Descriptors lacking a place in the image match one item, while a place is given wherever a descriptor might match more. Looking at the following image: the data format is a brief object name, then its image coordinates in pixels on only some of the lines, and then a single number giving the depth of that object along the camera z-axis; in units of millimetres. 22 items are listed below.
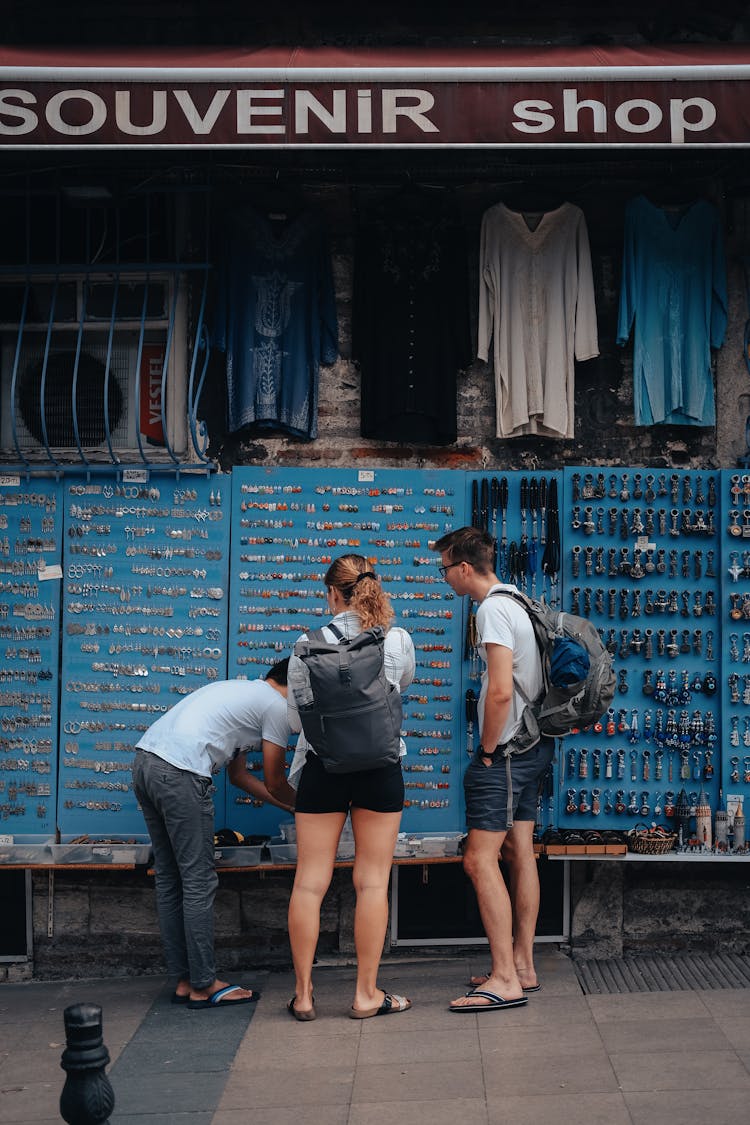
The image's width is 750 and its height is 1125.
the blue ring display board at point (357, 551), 6996
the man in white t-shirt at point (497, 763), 5949
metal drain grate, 6512
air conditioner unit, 7352
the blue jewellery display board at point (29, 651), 7004
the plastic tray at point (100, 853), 6797
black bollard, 3936
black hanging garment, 7121
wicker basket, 6715
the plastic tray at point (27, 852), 6828
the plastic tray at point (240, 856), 6664
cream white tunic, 7102
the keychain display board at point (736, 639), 6953
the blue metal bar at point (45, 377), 6926
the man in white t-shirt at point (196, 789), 6074
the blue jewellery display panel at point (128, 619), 6996
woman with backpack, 5660
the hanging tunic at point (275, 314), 7141
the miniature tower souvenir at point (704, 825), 6836
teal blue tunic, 7094
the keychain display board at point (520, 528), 7008
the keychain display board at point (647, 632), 6961
